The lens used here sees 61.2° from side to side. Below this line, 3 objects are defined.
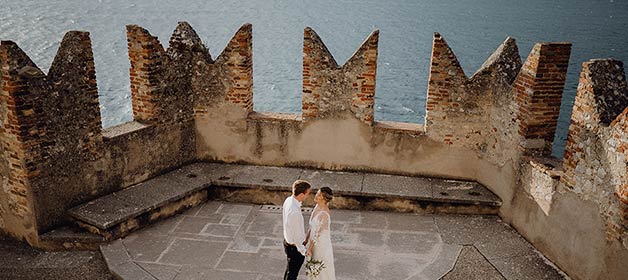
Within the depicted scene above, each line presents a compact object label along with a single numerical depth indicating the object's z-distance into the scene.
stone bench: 7.85
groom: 5.64
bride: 5.57
